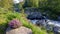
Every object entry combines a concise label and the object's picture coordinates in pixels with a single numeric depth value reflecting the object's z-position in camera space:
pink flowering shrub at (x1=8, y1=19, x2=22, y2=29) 2.62
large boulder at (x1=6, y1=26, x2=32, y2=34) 2.59
